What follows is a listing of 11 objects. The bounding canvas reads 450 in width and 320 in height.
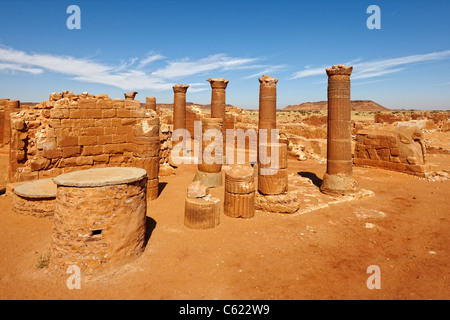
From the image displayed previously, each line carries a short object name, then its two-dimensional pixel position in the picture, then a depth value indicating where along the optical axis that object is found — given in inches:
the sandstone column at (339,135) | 354.3
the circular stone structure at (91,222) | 169.6
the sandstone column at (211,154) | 393.4
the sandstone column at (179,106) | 730.0
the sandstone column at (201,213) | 252.2
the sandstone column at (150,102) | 916.0
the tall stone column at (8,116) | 613.0
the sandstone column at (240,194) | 280.7
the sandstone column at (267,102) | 432.1
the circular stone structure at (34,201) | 263.9
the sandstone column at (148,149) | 319.0
